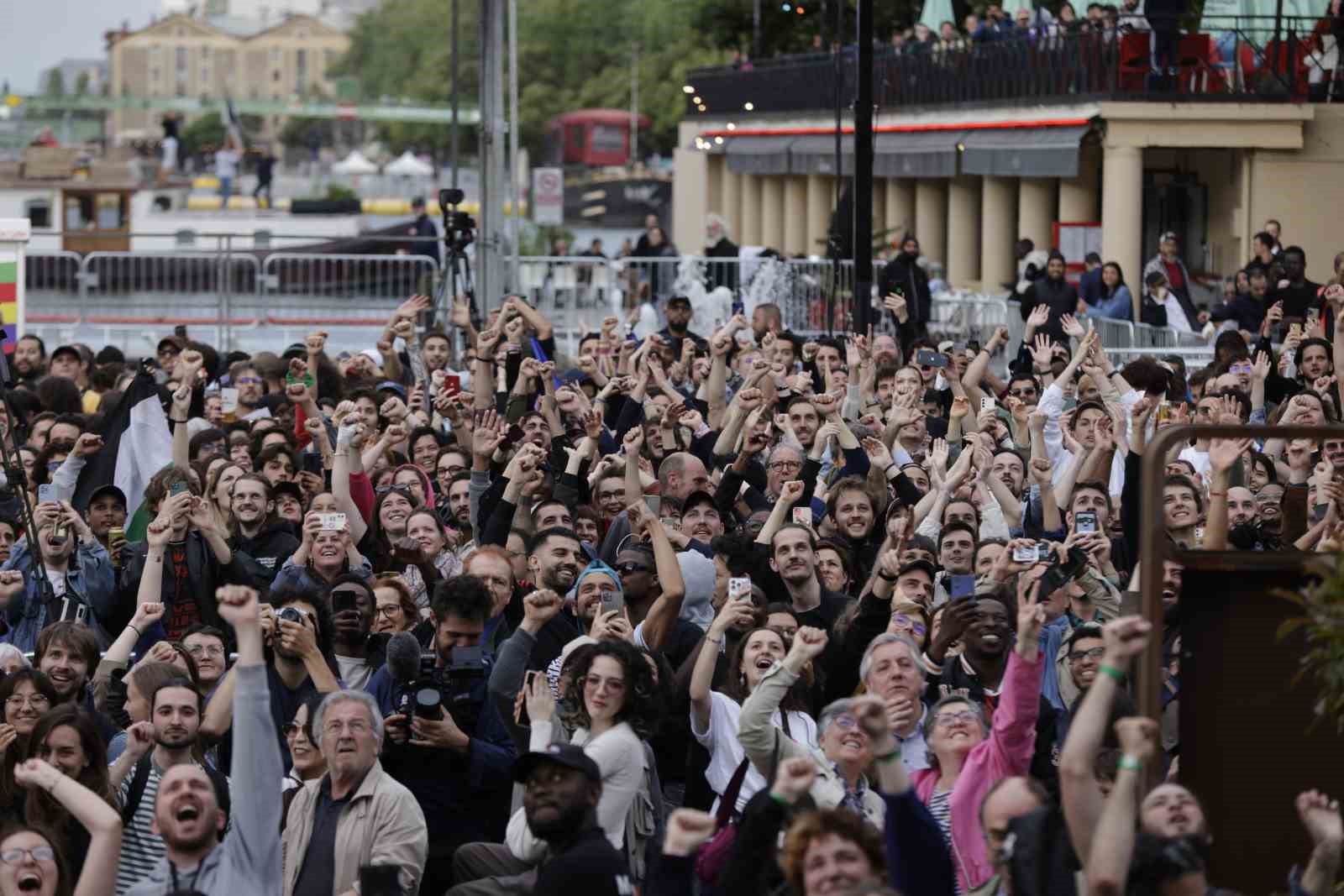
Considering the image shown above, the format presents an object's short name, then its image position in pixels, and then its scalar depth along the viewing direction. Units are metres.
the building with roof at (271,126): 187.50
